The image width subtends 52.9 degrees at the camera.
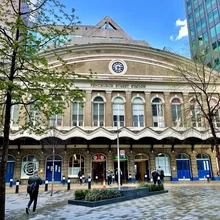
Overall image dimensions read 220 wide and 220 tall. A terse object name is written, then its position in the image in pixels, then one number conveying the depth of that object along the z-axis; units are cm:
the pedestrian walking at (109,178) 2140
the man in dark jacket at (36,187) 965
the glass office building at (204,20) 4702
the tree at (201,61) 1683
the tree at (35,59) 745
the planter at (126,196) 1069
